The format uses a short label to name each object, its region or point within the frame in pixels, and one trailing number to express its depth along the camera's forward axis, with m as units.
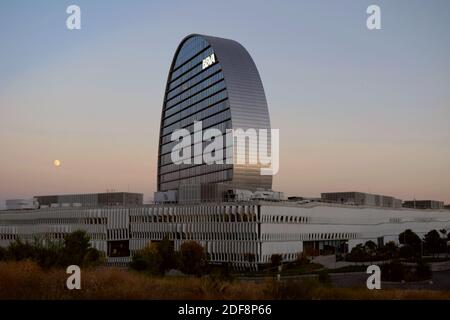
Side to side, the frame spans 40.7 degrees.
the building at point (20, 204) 160.25
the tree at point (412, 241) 111.54
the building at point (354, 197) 165.44
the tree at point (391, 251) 107.30
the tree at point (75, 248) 45.00
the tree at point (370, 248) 111.57
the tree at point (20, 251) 45.34
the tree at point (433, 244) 117.38
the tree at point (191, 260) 75.38
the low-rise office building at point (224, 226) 101.12
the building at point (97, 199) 151.50
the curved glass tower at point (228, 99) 156.75
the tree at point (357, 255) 101.11
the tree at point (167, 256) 72.81
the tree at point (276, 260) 96.88
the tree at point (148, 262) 65.37
